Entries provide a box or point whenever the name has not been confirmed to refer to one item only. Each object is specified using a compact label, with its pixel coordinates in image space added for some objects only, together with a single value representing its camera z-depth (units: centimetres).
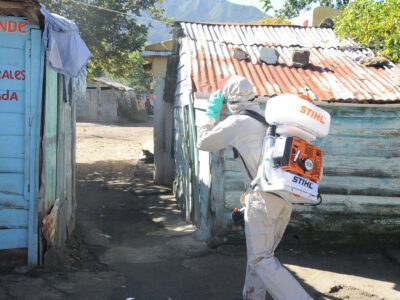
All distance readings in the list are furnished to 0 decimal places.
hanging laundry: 446
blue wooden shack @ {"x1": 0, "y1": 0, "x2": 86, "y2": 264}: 440
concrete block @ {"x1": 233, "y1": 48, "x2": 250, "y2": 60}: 671
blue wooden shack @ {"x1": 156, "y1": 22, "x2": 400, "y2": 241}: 577
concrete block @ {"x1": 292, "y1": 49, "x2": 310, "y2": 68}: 666
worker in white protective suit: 372
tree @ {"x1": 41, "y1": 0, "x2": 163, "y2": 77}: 1103
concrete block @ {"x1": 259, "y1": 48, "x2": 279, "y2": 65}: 668
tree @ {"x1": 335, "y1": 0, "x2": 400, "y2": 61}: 638
